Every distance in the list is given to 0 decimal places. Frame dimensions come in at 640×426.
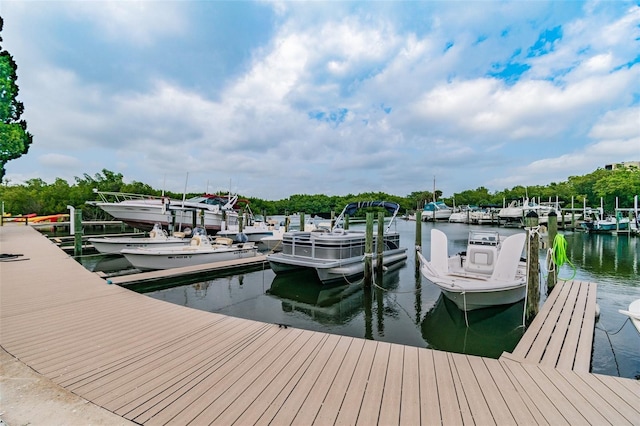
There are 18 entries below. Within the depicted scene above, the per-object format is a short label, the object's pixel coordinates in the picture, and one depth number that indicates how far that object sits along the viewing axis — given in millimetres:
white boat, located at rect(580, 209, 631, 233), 30133
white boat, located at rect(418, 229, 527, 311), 6496
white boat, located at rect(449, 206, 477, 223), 53219
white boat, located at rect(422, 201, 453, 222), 59116
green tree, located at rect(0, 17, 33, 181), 13906
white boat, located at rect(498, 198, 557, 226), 40231
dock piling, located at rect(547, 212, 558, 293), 8234
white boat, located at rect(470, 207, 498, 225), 47550
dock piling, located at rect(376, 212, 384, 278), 10891
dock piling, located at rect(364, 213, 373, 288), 9609
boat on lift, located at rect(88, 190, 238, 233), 17797
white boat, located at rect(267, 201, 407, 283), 9820
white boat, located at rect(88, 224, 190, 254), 13141
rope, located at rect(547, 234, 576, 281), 8117
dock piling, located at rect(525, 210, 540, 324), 5777
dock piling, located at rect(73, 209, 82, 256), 14634
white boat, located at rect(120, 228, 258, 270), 10562
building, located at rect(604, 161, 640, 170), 77250
